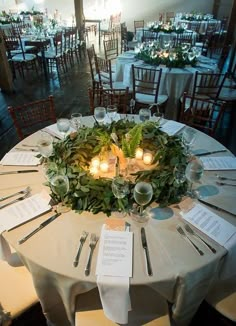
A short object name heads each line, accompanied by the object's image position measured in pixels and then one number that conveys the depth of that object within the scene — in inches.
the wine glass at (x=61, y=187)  51.3
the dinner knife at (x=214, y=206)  52.3
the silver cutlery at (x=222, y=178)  60.7
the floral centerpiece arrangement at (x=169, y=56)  153.9
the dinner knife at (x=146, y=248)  42.0
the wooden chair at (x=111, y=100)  100.6
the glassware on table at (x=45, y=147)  63.6
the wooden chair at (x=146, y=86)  139.0
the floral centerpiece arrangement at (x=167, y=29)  260.2
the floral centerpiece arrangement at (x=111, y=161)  52.0
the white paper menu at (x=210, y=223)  47.4
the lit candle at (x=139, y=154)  66.6
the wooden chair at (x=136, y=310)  46.6
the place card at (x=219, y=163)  64.1
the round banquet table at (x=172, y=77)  146.4
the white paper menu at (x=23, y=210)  50.1
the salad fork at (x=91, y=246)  42.0
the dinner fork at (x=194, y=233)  45.2
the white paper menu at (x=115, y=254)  41.9
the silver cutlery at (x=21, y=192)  56.3
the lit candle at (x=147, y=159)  64.9
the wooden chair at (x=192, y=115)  86.0
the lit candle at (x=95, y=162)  62.1
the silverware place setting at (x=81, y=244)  43.1
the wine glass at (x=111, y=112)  85.0
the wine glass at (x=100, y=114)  79.5
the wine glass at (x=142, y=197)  48.5
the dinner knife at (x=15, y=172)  63.0
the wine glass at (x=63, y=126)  74.6
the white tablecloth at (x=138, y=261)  42.2
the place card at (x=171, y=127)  78.8
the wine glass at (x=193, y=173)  55.3
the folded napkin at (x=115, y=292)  40.7
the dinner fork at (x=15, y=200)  54.1
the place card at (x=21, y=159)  65.9
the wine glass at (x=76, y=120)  79.1
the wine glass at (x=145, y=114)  81.7
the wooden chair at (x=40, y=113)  92.1
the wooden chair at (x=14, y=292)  49.5
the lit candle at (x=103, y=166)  62.2
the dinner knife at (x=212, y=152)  69.4
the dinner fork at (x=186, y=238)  44.7
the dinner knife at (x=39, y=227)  46.9
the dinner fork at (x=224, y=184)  59.0
